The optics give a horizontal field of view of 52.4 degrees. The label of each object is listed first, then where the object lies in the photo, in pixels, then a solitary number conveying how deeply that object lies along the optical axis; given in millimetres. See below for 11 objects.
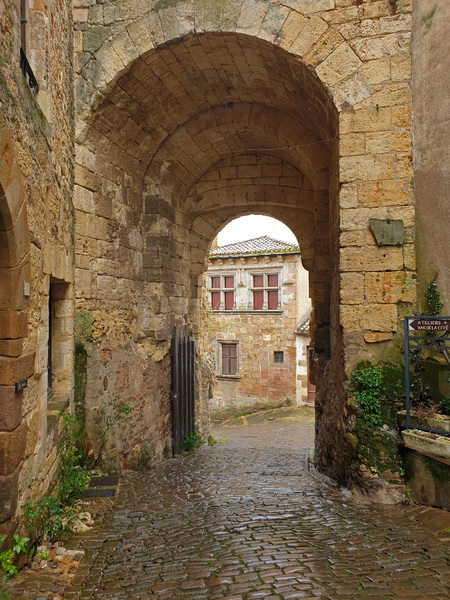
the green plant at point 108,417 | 5121
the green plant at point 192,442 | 7375
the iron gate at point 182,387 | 7062
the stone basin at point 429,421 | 3760
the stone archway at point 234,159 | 4340
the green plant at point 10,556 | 2359
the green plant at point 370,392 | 4148
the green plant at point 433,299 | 4113
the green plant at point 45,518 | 2879
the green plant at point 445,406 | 3961
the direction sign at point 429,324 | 3760
